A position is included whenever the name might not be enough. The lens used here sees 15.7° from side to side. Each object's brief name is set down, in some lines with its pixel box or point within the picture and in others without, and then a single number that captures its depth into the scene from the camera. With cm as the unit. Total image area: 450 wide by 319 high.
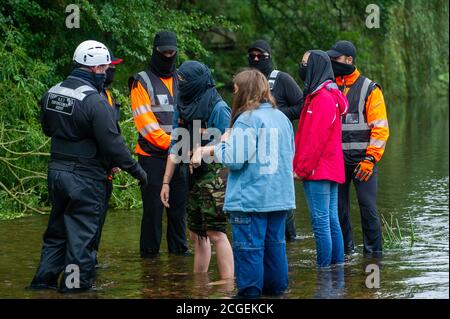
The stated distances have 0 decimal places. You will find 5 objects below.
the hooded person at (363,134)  1594
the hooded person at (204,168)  1380
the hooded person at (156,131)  1615
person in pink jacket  1438
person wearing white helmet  1313
